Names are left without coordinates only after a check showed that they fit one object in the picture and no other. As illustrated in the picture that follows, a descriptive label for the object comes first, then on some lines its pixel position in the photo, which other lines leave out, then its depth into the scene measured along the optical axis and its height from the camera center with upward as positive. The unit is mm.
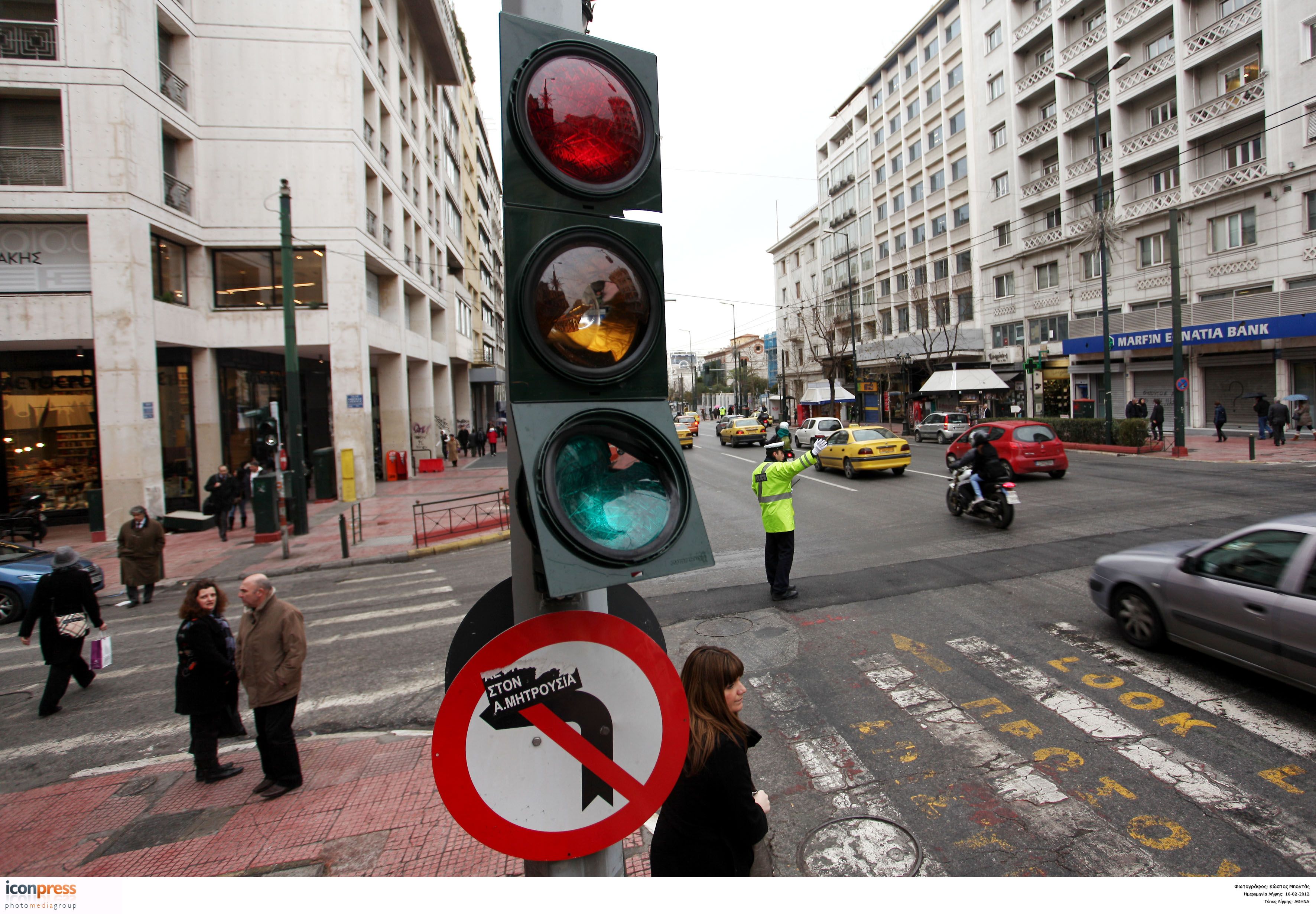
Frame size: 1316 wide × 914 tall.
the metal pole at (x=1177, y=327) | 21781 +2686
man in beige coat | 4785 -1520
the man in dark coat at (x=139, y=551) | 11242 -1415
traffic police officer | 8258 -937
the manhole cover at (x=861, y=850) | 3604 -2210
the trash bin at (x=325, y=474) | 23266 -683
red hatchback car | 17500 -685
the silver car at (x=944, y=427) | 33906 -136
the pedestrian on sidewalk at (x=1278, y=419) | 23547 -343
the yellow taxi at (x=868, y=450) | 20172 -652
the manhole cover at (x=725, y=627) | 7500 -2069
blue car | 11023 -1753
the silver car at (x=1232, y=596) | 5016 -1460
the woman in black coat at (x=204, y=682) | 5043 -1587
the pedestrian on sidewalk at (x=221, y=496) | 17375 -936
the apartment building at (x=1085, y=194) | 27375 +11398
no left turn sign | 1732 -744
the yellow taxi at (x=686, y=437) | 38753 -58
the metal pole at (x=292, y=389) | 15961 +1459
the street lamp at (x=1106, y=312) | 24969 +3746
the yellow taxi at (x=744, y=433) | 38344 -8
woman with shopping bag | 6605 -1456
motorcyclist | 12375 -685
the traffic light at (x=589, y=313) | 1570 +323
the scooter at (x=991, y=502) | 11984 -1388
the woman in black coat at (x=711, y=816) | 2480 -1336
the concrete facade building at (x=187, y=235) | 17688 +6352
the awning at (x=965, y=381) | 36562 +2159
